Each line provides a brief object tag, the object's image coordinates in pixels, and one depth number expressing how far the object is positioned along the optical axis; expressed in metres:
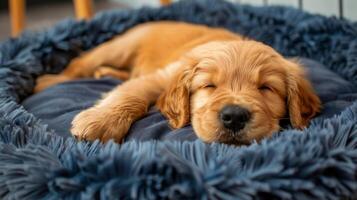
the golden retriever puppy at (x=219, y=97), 0.57
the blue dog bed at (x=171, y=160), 0.49
